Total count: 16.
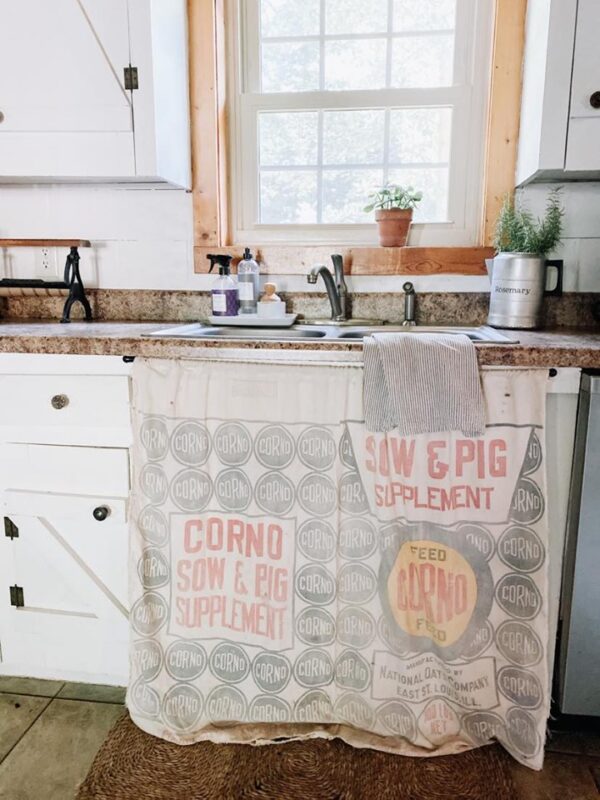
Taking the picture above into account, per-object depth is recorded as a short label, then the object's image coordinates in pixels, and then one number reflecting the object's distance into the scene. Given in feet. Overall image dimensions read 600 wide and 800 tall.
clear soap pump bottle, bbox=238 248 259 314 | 5.83
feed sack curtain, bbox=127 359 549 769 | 3.98
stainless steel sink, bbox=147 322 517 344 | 5.06
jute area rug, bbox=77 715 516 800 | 3.92
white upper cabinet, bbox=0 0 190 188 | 4.93
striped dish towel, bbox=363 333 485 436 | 3.82
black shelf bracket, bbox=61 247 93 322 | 5.73
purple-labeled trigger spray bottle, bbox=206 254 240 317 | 5.76
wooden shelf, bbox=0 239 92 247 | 5.98
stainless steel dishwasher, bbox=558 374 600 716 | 3.87
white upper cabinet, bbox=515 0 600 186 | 4.49
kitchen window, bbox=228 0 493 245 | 5.95
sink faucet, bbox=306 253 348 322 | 5.65
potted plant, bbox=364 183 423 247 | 5.86
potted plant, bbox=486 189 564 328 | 5.01
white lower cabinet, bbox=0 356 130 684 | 4.36
